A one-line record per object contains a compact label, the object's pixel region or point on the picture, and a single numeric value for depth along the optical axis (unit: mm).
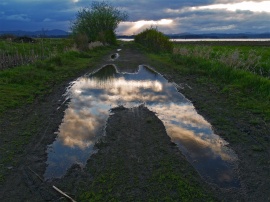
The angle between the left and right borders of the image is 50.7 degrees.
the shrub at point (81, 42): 32500
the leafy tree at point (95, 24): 58512
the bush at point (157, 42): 32250
